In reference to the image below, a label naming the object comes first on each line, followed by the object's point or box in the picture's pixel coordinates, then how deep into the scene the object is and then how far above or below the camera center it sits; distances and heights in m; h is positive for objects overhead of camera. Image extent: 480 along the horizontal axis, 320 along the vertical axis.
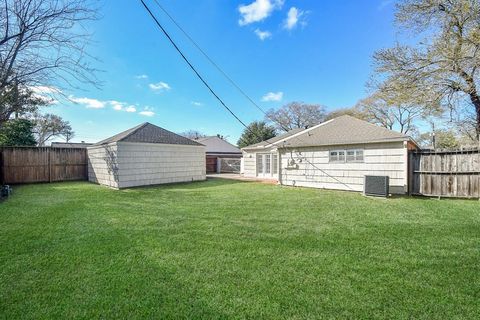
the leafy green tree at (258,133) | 27.23 +2.91
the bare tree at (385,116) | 25.77 +4.73
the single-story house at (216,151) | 23.50 +0.81
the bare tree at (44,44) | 5.87 +2.97
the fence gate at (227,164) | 23.10 -0.58
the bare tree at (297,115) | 35.09 +6.49
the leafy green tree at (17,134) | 17.20 +1.82
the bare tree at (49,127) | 30.02 +4.05
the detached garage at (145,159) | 11.89 -0.05
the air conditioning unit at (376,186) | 8.69 -1.03
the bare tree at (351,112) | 27.16 +5.73
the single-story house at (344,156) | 9.20 +0.11
